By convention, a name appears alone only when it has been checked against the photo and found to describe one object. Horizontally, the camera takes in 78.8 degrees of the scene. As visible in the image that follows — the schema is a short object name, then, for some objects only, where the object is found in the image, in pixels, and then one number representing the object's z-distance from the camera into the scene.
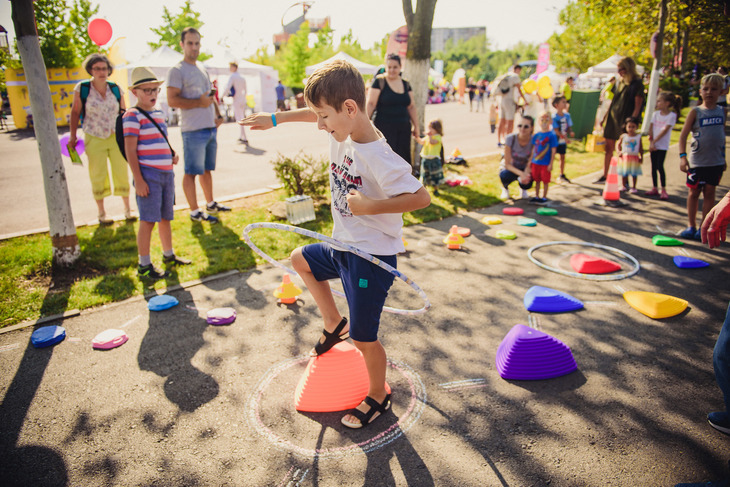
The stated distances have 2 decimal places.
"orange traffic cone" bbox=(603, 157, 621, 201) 8.12
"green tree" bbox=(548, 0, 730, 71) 16.75
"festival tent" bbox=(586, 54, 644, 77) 29.73
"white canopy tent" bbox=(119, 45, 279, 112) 23.30
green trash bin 15.04
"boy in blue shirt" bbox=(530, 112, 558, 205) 8.08
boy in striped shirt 4.62
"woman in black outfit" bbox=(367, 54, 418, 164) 7.11
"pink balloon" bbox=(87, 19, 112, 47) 7.41
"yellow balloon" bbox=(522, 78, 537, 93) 15.23
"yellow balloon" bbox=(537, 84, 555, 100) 14.75
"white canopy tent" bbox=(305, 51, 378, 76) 30.39
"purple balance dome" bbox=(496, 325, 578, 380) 3.41
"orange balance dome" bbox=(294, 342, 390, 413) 3.13
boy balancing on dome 2.45
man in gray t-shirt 6.13
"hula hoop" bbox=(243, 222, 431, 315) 2.63
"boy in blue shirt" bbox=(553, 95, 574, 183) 12.00
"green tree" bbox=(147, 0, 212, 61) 46.44
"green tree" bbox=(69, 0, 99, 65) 25.72
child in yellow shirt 8.73
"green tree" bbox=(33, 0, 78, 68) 20.19
